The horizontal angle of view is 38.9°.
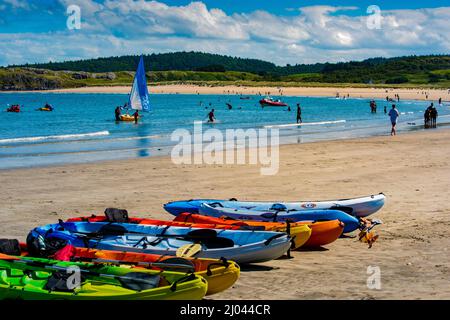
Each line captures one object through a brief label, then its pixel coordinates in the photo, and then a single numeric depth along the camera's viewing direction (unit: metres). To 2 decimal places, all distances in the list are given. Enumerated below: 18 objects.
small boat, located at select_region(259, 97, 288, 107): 84.01
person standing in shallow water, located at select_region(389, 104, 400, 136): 36.03
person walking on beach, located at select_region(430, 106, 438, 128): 45.05
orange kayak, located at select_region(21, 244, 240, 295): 8.46
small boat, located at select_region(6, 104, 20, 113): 76.69
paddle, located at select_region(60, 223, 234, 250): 10.54
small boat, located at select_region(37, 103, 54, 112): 79.26
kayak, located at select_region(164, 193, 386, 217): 13.20
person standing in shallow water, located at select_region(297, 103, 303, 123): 51.56
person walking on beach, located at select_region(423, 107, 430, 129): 44.91
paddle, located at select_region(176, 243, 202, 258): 9.95
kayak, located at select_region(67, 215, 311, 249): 11.14
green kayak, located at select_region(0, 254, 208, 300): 7.78
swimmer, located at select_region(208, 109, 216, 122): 56.66
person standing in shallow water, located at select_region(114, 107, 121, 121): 55.83
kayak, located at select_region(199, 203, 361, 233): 12.30
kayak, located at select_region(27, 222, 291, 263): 10.21
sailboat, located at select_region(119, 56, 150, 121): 45.91
